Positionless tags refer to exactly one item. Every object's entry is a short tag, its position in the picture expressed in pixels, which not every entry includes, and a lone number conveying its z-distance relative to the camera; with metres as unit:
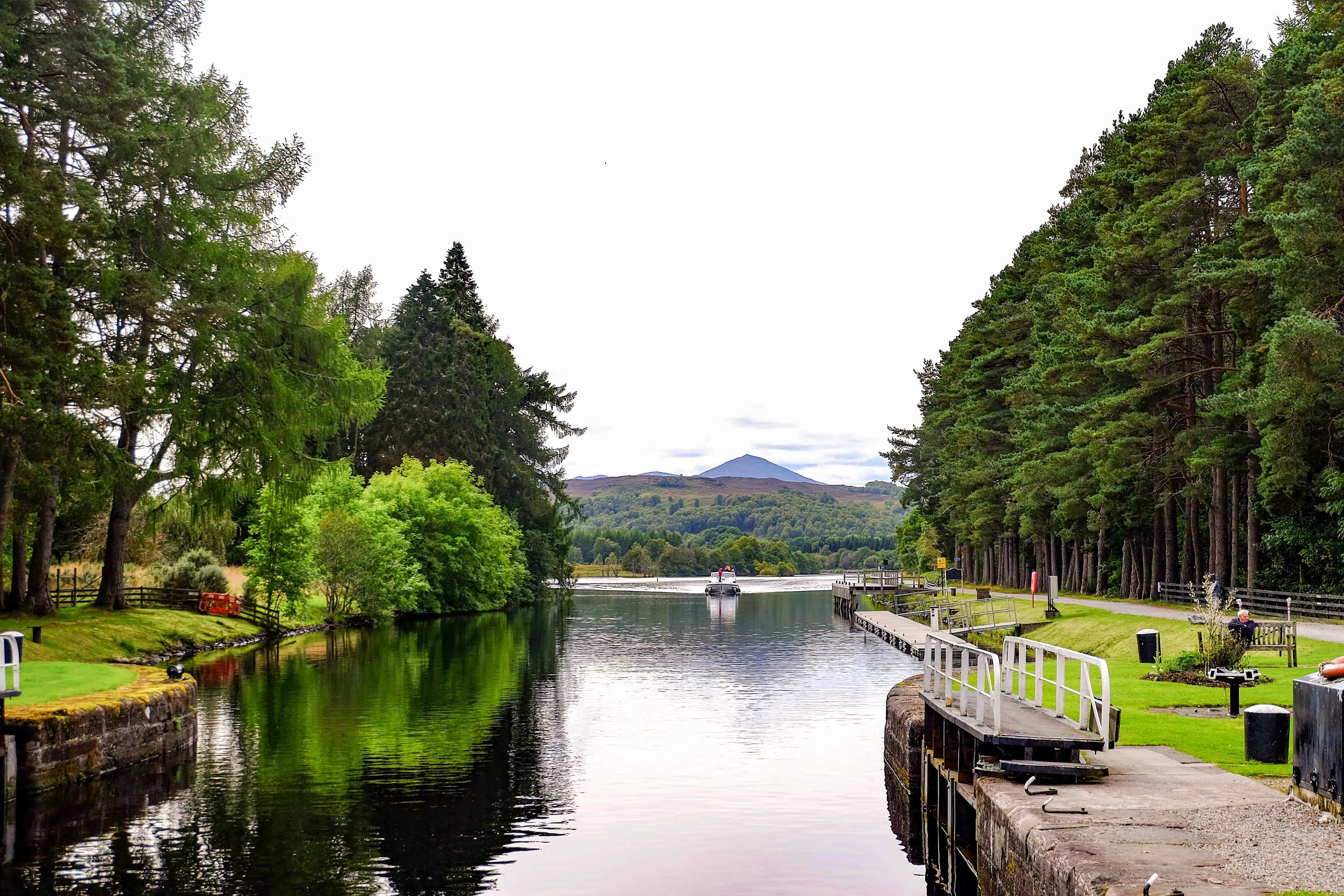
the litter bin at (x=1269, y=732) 15.04
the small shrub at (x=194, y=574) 53.09
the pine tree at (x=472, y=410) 86.38
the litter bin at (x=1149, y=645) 27.61
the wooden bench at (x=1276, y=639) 26.16
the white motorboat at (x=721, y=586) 115.81
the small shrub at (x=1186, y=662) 25.66
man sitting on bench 26.20
